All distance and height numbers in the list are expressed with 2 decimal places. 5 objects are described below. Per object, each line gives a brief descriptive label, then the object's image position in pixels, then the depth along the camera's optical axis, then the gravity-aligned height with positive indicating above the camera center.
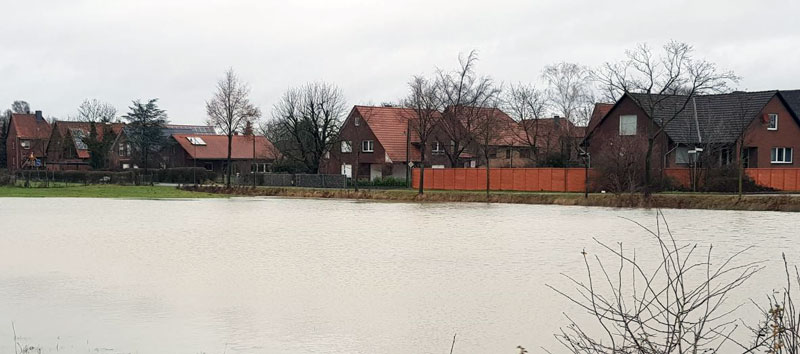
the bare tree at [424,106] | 52.81 +4.09
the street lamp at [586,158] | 40.56 +0.97
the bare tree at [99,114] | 94.81 +5.88
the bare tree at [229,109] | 59.22 +4.07
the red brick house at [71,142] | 81.88 +2.45
